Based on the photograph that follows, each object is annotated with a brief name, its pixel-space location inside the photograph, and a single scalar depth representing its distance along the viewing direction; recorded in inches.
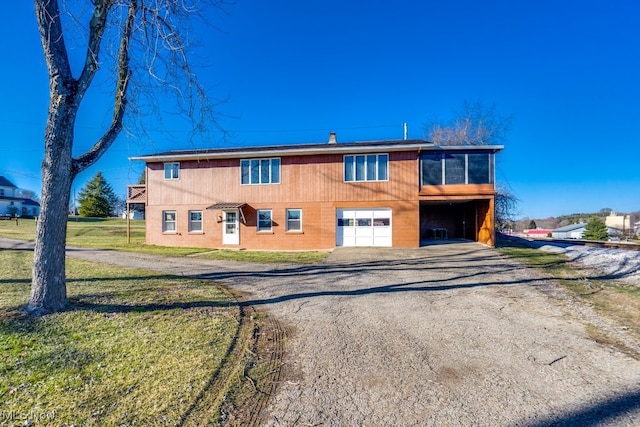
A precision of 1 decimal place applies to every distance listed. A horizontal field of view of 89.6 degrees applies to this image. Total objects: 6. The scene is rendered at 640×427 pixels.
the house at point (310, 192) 602.9
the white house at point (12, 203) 2062.0
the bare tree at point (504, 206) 1046.4
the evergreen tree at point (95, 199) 1672.0
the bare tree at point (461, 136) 1150.3
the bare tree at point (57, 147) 175.3
